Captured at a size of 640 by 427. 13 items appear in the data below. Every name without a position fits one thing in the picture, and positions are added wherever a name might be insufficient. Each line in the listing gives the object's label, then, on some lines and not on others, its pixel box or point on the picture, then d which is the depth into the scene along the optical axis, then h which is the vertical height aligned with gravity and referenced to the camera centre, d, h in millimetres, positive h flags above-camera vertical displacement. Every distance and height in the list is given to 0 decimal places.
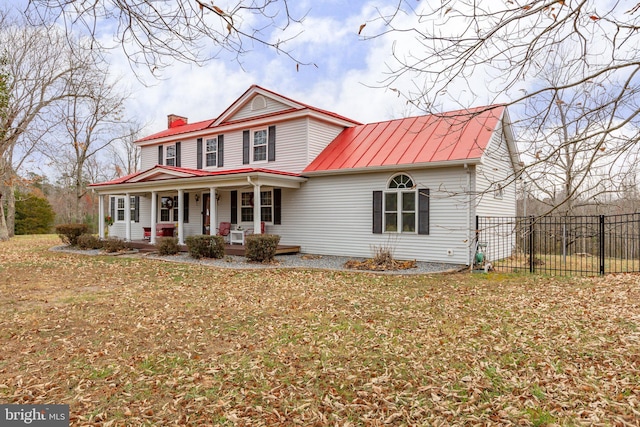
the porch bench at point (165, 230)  18312 -426
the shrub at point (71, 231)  18484 -491
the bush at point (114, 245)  16453 -995
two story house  12523 +1440
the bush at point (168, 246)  15188 -936
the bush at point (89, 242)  17548 -928
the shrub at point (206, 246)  13852 -856
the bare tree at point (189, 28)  3234 +1620
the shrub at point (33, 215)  30844 +374
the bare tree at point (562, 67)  3568 +1480
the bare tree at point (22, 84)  13625 +5127
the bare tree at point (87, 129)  21141 +5625
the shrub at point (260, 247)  12961 -830
